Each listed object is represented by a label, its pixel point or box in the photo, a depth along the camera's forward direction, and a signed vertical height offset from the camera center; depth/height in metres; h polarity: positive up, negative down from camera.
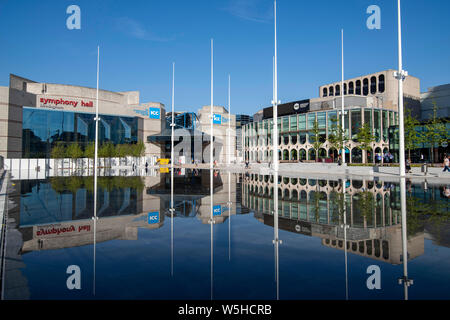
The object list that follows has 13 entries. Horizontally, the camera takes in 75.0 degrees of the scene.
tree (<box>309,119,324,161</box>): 47.47 +4.97
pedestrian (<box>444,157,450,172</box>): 25.94 +0.53
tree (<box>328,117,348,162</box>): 40.38 +4.27
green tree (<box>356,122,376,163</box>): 40.28 +4.51
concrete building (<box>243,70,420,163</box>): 61.00 +10.51
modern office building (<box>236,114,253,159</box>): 123.20 +27.63
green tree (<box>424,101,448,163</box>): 33.50 +3.98
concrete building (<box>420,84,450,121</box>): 81.75 +20.08
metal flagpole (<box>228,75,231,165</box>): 51.53 +13.88
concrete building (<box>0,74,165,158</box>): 55.69 +11.45
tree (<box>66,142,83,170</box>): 54.00 +3.11
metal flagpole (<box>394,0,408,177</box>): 24.36 +4.76
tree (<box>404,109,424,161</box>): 34.41 +3.74
